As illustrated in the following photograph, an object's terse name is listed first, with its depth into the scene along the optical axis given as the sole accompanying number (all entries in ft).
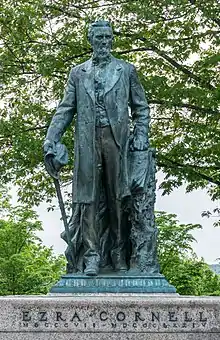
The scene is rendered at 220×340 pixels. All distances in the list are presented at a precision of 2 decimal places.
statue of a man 29.22
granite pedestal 25.88
